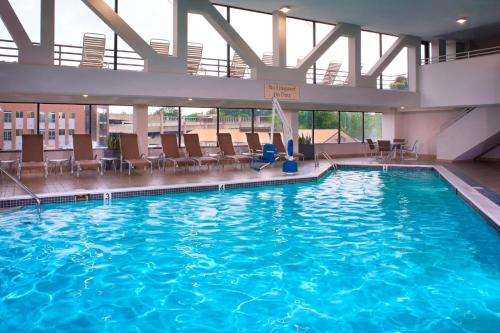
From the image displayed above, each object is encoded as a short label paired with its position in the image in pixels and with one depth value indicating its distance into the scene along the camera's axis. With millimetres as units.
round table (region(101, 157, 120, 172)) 11266
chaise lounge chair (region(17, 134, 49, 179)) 10059
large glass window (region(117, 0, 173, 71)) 12273
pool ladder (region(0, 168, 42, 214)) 6829
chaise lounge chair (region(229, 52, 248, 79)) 13000
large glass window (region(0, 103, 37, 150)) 12016
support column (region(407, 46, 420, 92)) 16656
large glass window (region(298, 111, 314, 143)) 17188
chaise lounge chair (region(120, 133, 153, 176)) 10883
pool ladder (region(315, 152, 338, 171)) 13449
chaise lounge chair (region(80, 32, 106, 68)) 10552
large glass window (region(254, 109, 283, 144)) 16178
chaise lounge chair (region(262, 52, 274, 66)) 13695
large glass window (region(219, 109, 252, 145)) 15571
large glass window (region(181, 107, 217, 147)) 14688
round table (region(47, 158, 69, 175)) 11381
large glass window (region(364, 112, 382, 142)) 19000
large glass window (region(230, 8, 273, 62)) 14008
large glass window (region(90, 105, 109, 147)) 13000
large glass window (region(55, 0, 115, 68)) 11788
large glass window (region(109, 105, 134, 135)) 13414
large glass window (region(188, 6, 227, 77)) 13617
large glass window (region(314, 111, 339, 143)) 17469
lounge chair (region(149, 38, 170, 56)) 11523
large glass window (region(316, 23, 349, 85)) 15047
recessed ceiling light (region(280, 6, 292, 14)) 12977
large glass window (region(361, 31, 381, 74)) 16828
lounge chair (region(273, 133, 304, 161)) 14125
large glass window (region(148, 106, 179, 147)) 14258
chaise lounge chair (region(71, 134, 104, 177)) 10617
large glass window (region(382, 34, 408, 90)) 17281
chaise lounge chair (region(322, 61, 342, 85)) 14992
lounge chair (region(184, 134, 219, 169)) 12148
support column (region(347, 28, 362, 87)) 15203
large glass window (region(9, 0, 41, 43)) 12461
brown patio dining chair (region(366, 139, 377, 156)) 16453
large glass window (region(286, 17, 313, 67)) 15164
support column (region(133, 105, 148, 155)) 12617
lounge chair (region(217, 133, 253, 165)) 12609
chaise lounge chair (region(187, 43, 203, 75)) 11977
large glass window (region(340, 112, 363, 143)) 18297
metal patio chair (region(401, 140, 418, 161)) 16733
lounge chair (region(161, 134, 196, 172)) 11490
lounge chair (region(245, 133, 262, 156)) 13602
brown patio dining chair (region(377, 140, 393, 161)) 15320
